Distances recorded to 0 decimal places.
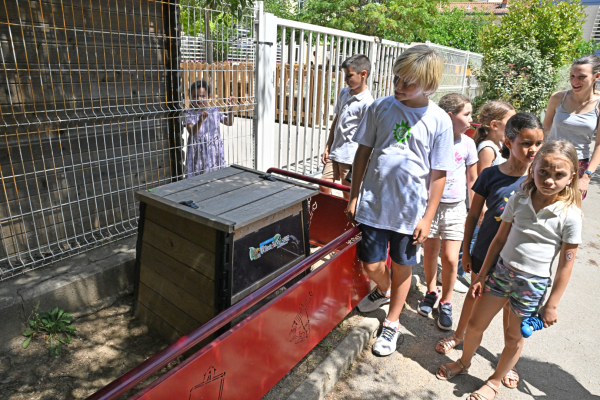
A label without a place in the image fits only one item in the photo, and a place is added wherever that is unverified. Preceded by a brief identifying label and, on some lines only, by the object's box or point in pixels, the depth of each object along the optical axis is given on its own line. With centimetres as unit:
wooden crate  245
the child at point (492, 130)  331
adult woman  387
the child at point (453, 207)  316
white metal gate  477
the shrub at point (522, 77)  1209
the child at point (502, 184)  248
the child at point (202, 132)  400
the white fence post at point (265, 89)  464
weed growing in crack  275
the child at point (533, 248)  211
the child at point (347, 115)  426
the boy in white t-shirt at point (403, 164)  247
